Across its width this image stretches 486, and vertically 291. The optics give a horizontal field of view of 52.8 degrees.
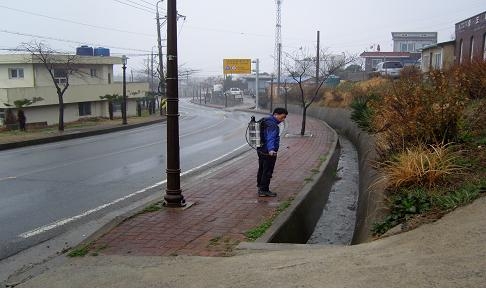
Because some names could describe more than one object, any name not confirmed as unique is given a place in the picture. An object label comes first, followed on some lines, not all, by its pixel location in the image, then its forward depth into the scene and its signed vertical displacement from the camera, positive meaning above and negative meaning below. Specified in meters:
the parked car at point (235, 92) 94.88 -2.07
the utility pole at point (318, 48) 44.61 +3.19
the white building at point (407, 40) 96.06 +8.17
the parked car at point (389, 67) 41.55 +1.32
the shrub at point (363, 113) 16.58 -1.14
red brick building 29.31 +3.01
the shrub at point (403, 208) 5.62 -1.48
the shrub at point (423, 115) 8.26 -0.58
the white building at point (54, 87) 35.72 -0.42
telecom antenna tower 77.63 +9.27
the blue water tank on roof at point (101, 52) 51.03 +3.07
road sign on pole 74.50 +2.34
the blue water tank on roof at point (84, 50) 48.49 +3.07
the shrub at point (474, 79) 11.54 +0.07
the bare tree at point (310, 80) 26.28 +0.21
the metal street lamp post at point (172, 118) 7.71 -0.58
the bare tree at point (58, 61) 36.84 +1.57
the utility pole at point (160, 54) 43.92 +2.44
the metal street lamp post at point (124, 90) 33.22 -0.61
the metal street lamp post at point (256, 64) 67.30 +2.42
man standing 8.45 -1.10
